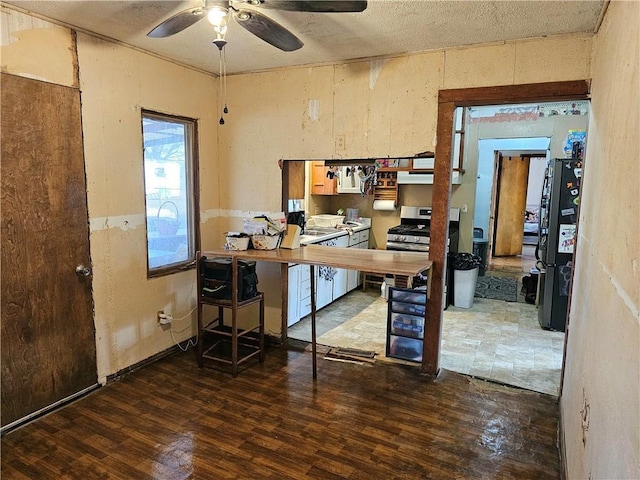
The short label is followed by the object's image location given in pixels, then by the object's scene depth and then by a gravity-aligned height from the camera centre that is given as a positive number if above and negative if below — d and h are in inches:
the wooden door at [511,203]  319.3 -7.2
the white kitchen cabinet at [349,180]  216.5 +5.9
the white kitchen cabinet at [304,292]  163.3 -41.7
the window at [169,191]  128.8 -1.0
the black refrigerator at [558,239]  157.9 -17.9
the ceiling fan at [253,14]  69.5 +31.8
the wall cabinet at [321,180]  213.9 +5.5
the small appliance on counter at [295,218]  155.9 -10.7
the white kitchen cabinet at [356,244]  209.8 -28.2
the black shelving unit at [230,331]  121.6 -45.3
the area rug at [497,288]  216.1 -53.2
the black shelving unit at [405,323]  131.1 -42.8
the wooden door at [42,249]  91.9 -15.3
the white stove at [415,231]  193.4 -19.0
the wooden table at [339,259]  108.7 -19.8
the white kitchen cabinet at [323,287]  178.4 -43.6
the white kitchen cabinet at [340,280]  194.7 -44.1
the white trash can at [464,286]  195.3 -45.0
